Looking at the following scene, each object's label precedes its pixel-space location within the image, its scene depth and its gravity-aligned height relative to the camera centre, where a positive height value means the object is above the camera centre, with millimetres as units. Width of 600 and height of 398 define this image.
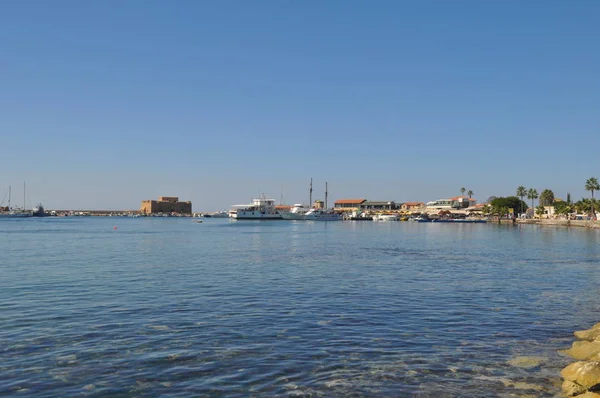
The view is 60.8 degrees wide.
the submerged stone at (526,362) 14531 -4318
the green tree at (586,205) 153925 +2493
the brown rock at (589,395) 11089 -3969
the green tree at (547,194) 189862 +7214
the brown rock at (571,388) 11749 -4075
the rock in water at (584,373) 11609 -3739
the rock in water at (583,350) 14966 -4110
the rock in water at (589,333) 17219 -4145
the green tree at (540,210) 190588 +1075
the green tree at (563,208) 167625 +1698
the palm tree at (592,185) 149375 +8220
